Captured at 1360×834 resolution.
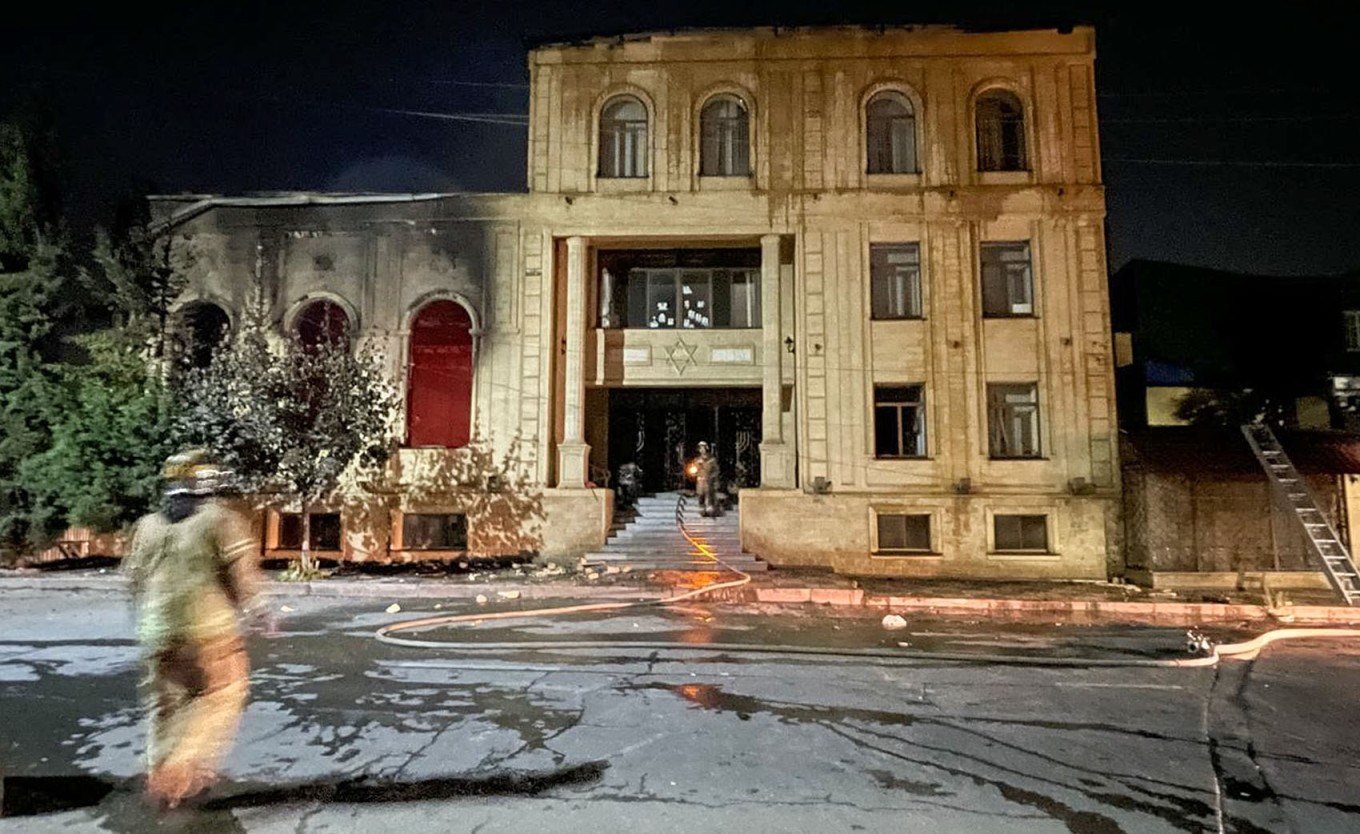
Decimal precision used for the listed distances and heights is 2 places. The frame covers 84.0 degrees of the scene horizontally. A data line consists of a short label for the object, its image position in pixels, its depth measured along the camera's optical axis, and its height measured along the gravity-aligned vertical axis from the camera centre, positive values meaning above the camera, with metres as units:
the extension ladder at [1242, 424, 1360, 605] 13.70 -0.71
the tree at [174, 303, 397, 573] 15.05 +1.32
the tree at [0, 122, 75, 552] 16.42 +3.82
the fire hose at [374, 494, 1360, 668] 8.64 -2.09
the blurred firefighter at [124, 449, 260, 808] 4.29 -0.81
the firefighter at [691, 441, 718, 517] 18.80 -0.19
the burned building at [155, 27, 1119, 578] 17.70 +4.99
